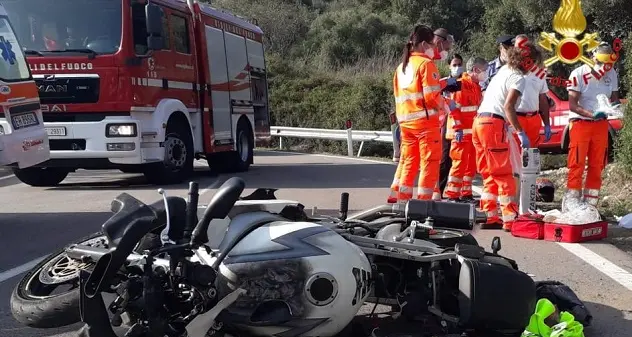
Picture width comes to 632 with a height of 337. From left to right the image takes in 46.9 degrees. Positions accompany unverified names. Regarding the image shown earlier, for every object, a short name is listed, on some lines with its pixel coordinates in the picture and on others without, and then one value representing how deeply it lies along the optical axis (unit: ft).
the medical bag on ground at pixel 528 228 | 22.25
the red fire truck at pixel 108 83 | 33.14
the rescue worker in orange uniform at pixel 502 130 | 22.95
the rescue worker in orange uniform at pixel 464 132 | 28.17
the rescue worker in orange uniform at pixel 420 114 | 23.41
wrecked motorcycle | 9.96
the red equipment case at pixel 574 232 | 21.65
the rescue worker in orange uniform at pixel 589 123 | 25.55
